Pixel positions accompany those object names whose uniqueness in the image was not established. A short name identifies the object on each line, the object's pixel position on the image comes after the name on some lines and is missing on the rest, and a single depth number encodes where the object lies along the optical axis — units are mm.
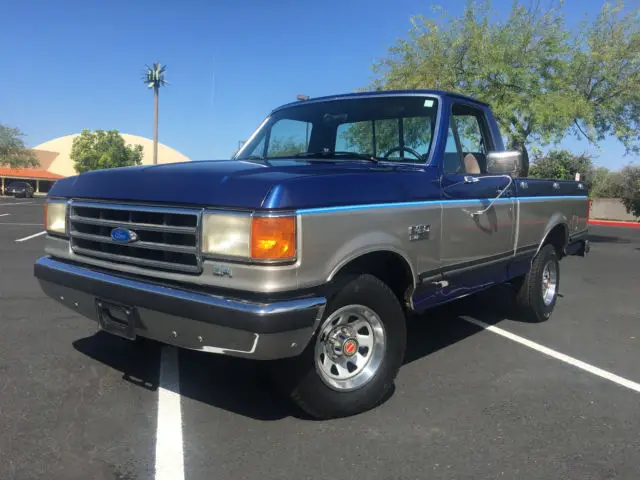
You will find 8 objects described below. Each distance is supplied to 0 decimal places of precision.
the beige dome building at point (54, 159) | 73438
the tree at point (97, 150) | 69125
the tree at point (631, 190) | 31578
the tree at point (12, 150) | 63938
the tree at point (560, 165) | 30219
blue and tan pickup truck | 2738
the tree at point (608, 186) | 36250
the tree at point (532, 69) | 14156
